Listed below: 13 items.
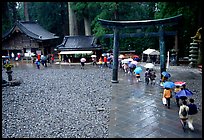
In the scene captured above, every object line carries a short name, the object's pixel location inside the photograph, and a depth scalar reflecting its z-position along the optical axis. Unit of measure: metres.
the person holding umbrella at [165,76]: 11.70
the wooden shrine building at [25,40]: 29.80
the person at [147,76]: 13.94
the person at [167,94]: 9.26
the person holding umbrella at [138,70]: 14.32
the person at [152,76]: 13.72
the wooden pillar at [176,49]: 21.99
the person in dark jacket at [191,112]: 7.34
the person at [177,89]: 9.84
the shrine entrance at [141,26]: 13.61
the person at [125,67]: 18.84
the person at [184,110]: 7.34
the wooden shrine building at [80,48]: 27.00
